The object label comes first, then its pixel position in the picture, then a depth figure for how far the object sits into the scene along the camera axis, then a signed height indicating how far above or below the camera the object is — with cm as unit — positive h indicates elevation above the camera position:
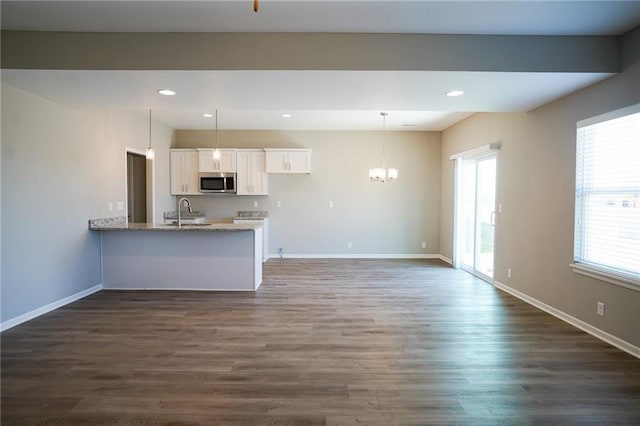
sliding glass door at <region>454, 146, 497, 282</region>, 550 -28
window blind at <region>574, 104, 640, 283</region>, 298 +4
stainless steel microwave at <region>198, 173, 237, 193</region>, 707 +25
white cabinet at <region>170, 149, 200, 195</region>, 716 +54
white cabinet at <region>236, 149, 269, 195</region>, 718 +57
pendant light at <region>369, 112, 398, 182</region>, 618 +41
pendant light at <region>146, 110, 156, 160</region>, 508 +62
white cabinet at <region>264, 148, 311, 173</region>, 713 +75
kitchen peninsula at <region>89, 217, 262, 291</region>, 487 -91
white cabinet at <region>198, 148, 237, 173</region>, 711 +72
